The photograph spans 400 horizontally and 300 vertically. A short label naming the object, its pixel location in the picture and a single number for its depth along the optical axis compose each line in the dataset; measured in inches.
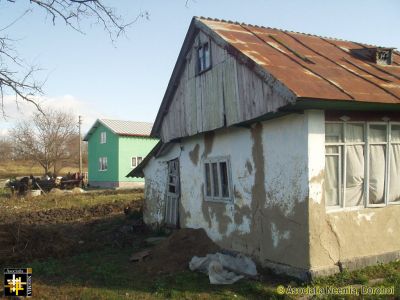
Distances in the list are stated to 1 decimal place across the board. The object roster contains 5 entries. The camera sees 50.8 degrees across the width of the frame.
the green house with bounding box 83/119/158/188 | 1501.0
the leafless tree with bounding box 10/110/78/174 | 2057.1
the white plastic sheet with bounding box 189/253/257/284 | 326.3
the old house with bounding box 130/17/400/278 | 305.9
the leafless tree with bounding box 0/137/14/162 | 2987.2
